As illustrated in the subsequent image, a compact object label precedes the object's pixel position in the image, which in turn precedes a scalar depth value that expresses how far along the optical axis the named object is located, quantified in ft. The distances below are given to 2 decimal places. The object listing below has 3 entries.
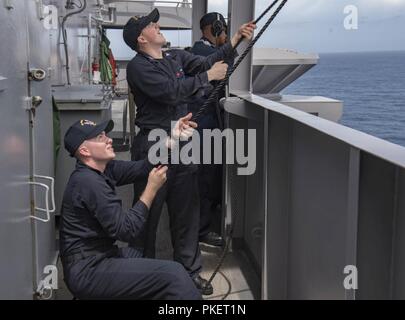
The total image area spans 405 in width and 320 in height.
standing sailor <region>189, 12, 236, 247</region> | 13.71
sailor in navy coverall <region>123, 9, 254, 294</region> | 10.33
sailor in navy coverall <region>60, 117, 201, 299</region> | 7.76
